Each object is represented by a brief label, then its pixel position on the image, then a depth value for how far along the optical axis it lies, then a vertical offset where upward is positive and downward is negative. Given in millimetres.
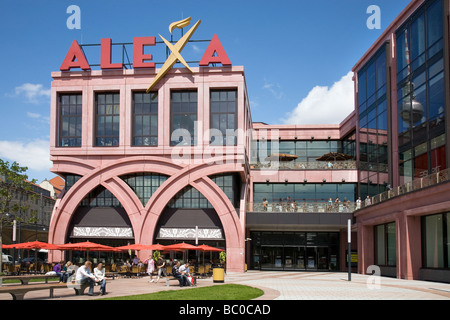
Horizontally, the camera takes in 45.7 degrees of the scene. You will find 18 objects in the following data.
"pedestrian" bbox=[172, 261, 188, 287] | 26219 -2804
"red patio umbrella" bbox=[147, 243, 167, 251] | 36134 -1785
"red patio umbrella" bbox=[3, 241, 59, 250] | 36531 -1672
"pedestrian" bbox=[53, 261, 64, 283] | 30472 -2839
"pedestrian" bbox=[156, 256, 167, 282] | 30648 -3143
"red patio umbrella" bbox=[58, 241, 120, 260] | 35438 -1744
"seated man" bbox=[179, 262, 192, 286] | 26203 -2514
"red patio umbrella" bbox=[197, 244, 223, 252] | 36506 -1911
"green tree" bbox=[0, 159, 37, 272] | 38750 +2794
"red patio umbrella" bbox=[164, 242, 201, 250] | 33688 -1659
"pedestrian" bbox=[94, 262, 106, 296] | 21188 -2271
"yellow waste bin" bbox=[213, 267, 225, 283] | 28531 -2953
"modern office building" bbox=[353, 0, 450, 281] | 30406 +5131
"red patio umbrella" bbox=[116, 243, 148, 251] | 36250 -1811
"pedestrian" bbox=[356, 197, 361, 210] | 44725 +1325
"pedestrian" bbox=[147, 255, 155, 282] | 32125 -2791
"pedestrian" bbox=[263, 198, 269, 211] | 47312 +1361
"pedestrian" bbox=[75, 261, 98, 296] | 20781 -2225
